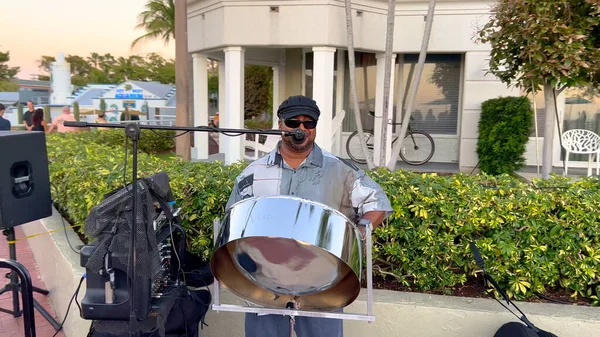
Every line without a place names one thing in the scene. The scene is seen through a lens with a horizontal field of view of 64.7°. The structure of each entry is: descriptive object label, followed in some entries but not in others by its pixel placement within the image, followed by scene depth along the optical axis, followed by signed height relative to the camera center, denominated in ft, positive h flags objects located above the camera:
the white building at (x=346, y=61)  23.26 +3.66
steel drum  5.16 -1.55
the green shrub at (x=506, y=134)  23.35 -0.56
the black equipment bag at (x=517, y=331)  7.06 -3.18
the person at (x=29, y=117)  34.64 +0.07
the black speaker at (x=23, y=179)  8.98 -1.20
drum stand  5.31 -2.17
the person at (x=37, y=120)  32.32 -0.13
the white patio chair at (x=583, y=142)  22.85 -0.92
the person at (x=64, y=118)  30.51 -0.05
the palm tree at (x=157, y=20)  58.68 +14.89
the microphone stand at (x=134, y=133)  5.57 -0.16
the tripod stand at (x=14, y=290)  10.26 -3.90
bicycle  29.63 -1.56
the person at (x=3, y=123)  27.74 -0.31
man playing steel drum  6.44 -0.87
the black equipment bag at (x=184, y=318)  6.75 -2.88
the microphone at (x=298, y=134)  5.61 -0.17
